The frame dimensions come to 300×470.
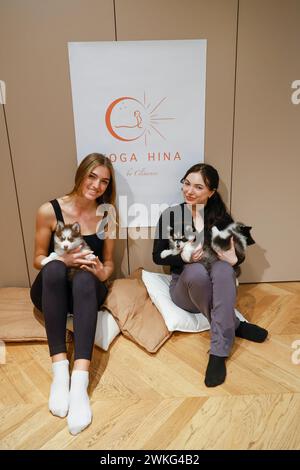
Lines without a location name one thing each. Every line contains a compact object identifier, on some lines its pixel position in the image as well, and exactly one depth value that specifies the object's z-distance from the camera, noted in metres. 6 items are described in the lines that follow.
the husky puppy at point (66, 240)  1.65
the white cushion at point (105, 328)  1.70
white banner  1.82
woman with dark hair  1.53
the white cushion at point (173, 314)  1.78
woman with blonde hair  1.35
